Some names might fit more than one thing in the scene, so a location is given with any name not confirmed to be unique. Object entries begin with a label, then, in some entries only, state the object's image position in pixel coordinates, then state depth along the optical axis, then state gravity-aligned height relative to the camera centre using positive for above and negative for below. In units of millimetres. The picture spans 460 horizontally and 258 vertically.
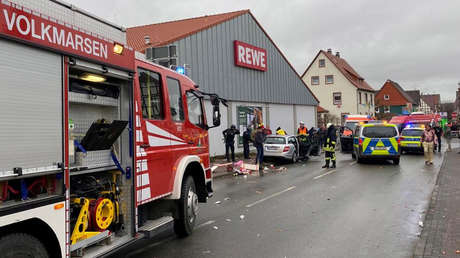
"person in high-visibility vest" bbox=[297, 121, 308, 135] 19314 +26
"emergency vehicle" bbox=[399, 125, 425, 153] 21812 -658
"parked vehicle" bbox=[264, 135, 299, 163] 17766 -744
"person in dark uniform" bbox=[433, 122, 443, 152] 25309 -277
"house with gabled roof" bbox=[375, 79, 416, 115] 76812 +6016
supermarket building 20344 +4006
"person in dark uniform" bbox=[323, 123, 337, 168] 15586 -610
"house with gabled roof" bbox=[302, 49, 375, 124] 54188 +6202
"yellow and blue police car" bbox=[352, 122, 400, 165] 16547 -555
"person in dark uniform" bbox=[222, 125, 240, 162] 18156 -184
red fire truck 3152 -40
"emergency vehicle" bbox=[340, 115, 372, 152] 23856 -574
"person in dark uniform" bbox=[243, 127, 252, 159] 19625 -428
